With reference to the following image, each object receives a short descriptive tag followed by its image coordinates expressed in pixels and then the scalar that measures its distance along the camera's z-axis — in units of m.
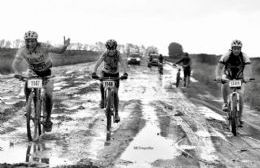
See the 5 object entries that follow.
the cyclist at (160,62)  38.12
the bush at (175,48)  143.12
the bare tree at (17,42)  179.41
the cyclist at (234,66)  11.37
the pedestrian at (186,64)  26.94
